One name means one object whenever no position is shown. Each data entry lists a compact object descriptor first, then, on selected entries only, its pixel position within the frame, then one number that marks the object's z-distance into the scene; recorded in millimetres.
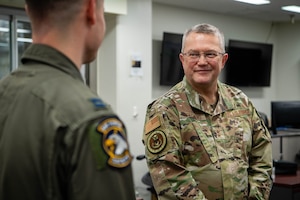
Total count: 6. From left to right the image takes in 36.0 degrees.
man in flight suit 826
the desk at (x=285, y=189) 3271
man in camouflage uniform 1874
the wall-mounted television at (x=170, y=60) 6207
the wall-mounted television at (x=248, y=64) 7324
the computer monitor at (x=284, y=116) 4988
